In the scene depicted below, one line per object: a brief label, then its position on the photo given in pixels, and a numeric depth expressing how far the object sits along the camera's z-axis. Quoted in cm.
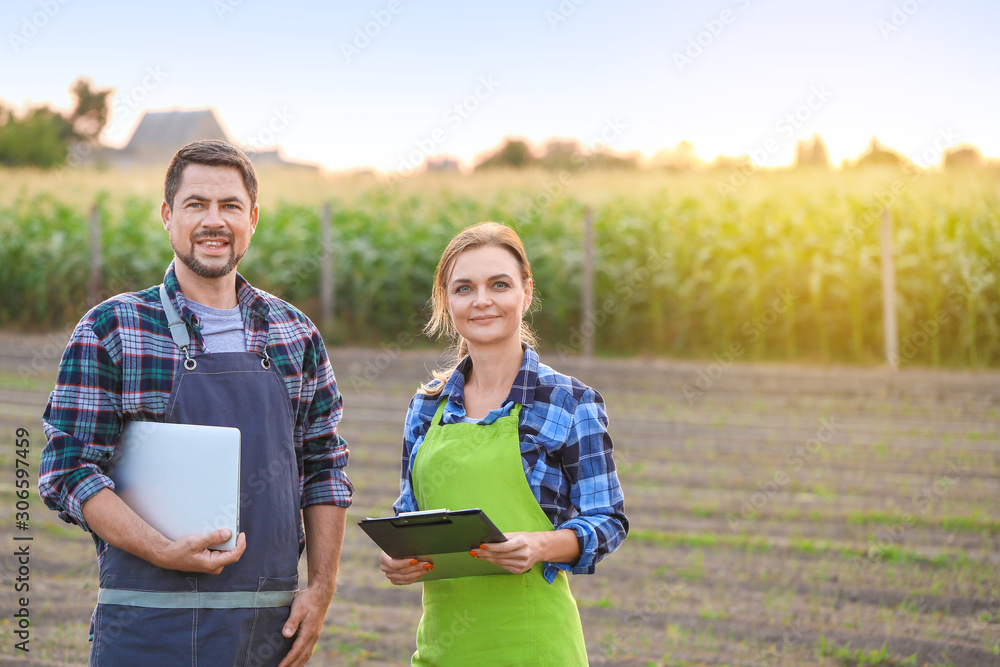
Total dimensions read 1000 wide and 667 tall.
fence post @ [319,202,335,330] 1467
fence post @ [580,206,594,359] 1371
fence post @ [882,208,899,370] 1259
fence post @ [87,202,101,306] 1559
